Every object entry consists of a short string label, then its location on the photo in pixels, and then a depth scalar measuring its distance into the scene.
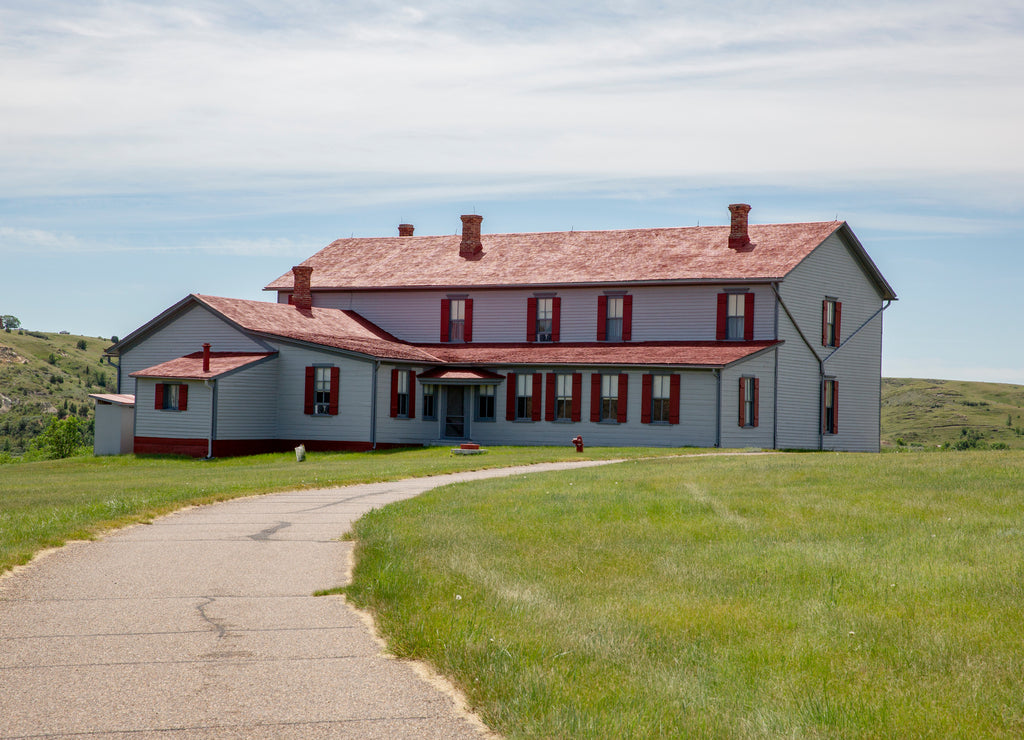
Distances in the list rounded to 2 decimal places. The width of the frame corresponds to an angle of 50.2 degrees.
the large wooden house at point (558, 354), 39.94
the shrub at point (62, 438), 78.44
